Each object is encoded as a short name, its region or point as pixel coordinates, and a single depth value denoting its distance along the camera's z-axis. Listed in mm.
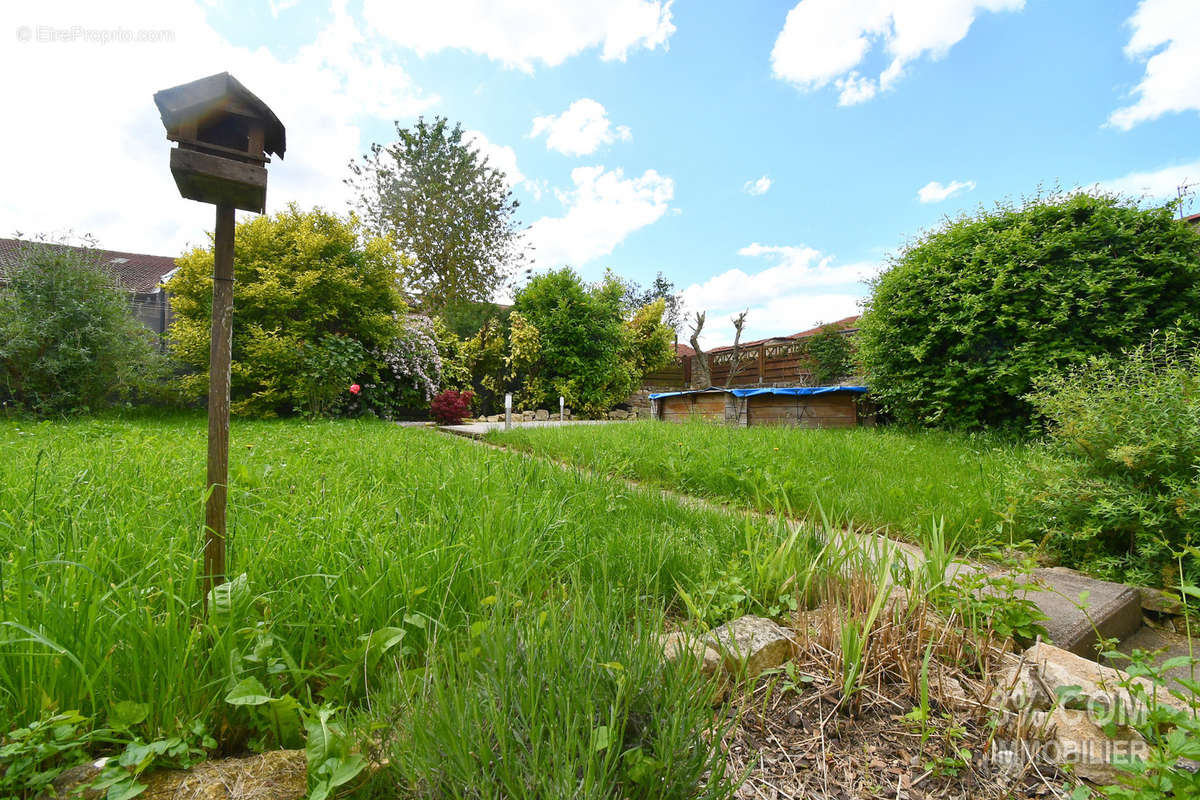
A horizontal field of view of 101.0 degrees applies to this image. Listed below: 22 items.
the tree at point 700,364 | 16062
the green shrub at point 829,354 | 10414
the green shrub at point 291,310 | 7789
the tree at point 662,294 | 27734
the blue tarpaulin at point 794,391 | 7336
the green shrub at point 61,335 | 6938
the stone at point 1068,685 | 981
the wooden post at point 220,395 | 1293
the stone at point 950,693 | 1175
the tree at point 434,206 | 17078
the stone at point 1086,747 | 943
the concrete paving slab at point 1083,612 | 1518
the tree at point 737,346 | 14531
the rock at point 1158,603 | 1795
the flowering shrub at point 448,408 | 9742
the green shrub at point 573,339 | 12430
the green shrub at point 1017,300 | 4594
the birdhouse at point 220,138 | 1281
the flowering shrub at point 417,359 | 9516
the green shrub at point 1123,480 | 1926
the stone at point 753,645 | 1181
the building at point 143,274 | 7842
